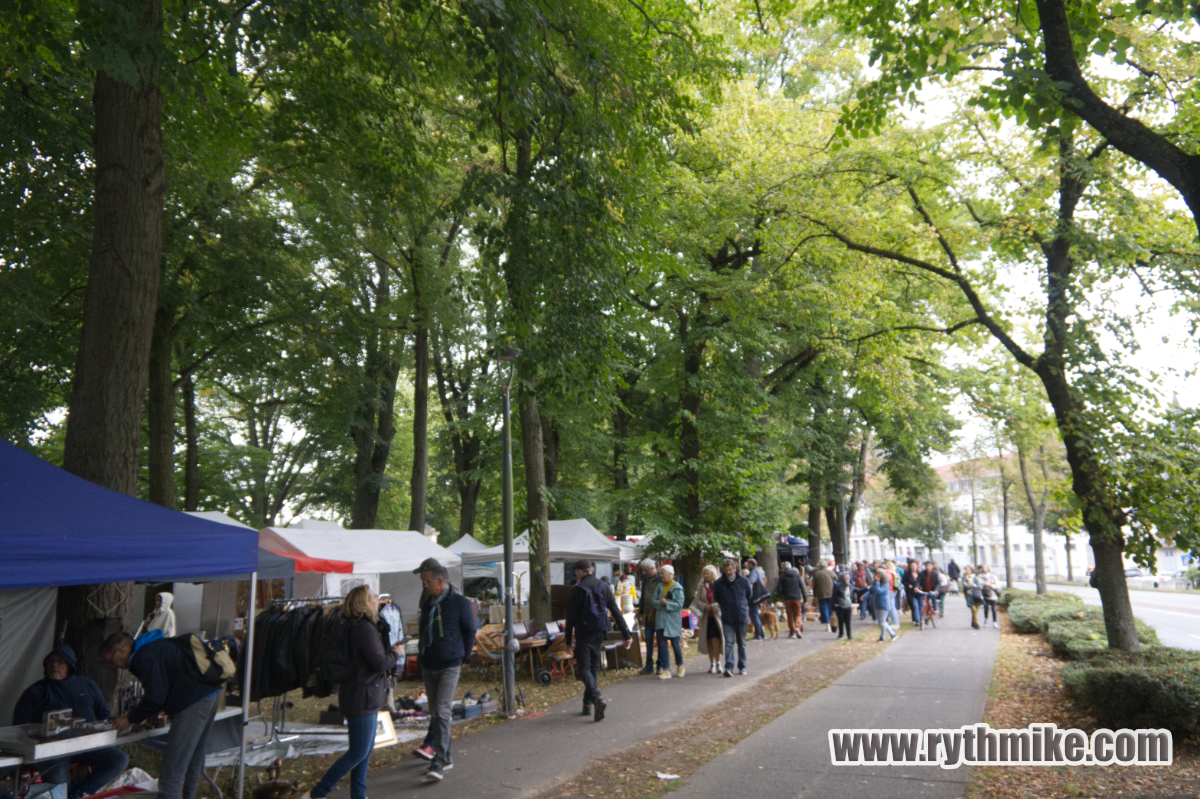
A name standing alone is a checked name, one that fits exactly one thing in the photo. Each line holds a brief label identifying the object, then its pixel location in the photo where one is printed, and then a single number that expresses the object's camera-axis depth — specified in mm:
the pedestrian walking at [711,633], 12555
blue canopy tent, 4848
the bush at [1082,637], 10866
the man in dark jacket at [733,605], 12469
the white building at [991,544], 39703
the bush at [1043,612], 16312
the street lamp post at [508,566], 9633
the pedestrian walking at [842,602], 17109
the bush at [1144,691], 7043
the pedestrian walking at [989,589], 19594
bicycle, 19656
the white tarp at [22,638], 8461
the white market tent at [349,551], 14273
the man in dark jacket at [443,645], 6957
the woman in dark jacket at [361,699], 5844
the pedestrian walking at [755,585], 16734
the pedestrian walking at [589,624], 8945
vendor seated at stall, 5805
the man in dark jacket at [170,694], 5324
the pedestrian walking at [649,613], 12711
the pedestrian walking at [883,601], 16797
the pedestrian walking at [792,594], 17828
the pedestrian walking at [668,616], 12250
